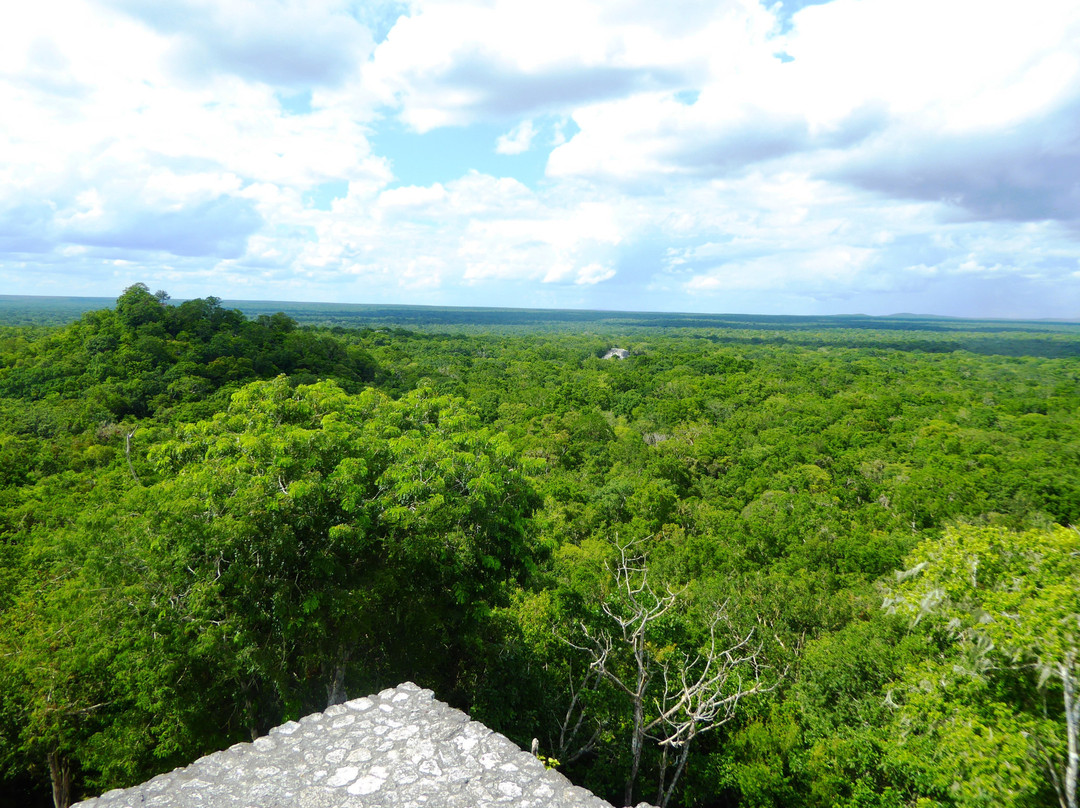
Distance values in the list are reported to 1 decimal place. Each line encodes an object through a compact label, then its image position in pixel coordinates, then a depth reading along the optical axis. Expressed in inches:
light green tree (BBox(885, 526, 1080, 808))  329.4
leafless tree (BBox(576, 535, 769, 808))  459.8
